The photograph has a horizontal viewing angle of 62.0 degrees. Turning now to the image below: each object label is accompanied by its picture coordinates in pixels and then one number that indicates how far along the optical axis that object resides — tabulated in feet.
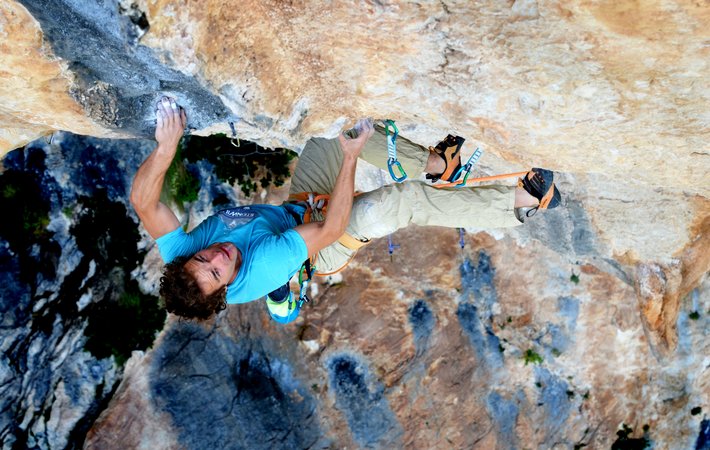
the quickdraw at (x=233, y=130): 14.30
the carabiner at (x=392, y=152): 13.53
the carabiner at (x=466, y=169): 13.79
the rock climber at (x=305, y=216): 11.48
